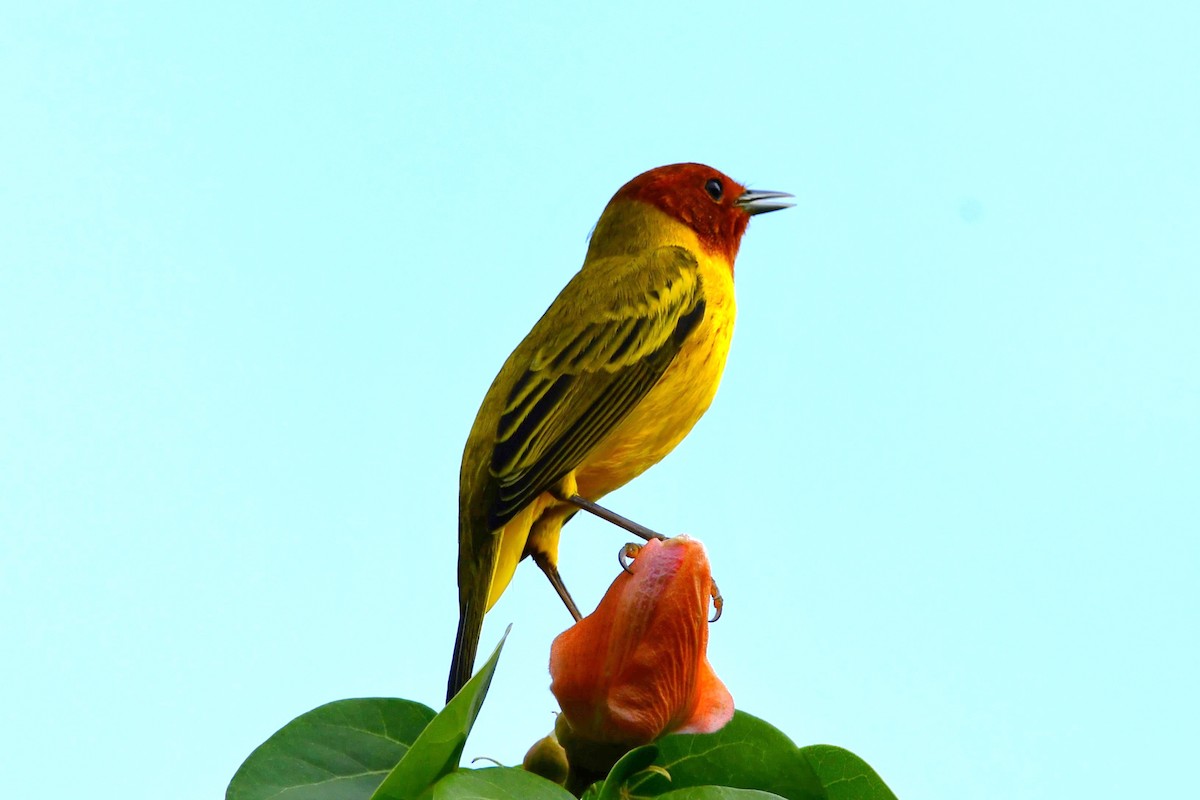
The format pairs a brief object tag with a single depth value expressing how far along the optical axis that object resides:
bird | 7.43
